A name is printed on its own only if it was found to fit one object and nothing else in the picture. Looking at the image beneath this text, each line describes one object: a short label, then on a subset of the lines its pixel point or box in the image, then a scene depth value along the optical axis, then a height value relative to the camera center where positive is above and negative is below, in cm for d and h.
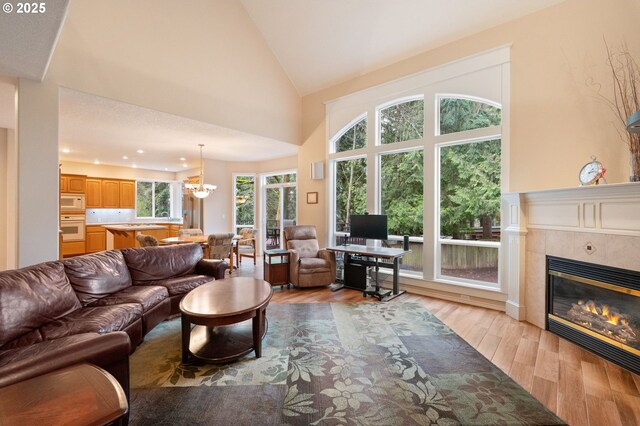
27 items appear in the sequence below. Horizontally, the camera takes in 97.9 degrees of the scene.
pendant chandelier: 600 +56
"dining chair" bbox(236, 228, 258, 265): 643 -71
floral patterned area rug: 181 -130
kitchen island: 720 -49
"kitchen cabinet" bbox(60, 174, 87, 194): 726 +85
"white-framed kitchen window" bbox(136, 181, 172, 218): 913 +54
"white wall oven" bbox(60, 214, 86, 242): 731 -30
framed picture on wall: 594 +37
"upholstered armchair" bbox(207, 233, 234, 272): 515 -56
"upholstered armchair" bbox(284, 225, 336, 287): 470 -79
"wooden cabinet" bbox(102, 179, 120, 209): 827 +67
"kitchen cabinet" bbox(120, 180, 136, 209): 865 +67
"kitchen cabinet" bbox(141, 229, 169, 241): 787 -51
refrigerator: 795 +10
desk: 422 -76
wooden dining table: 528 -49
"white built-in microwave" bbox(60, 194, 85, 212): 726 +35
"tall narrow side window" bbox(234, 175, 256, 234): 827 +42
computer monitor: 445 -19
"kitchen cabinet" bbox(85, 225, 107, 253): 784 -67
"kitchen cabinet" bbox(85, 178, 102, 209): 796 +65
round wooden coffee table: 234 -88
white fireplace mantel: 253 -20
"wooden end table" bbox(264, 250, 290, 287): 470 -93
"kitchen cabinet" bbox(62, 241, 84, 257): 739 -87
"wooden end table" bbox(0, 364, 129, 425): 95 -69
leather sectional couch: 162 -79
